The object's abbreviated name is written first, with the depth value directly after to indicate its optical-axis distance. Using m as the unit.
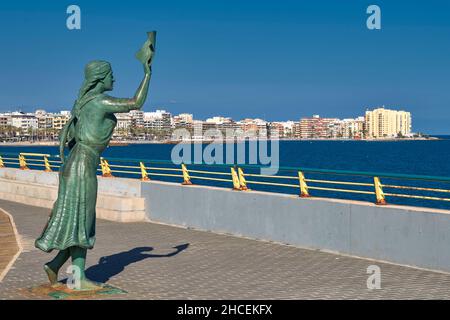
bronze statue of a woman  8.42
